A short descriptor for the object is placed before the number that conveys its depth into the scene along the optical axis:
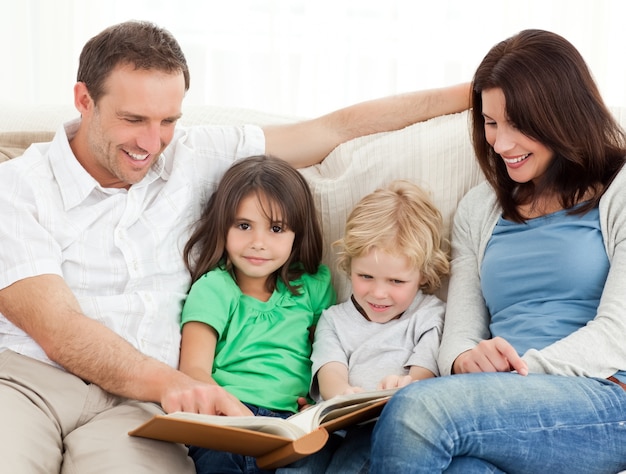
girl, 2.53
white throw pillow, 2.65
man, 2.36
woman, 2.24
